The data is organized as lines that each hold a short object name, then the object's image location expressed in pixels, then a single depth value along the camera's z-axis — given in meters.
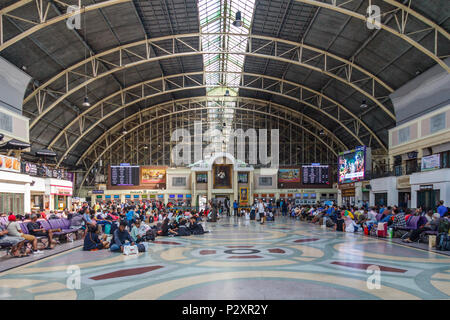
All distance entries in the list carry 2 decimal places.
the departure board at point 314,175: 40.88
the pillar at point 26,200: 23.25
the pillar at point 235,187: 40.75
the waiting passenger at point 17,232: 10.02
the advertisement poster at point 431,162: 21.05
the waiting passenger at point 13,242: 9.54
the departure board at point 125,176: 39.81
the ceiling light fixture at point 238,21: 18.78
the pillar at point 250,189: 41.09
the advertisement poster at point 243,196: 41.28
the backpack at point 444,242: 10.86
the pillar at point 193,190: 40.94
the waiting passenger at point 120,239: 10.83
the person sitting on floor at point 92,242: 11.41
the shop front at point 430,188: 20.10
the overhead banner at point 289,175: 43.56
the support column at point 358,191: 34.72
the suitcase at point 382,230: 14.94
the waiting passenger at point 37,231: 11.27
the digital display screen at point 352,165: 28.45
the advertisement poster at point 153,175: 42.56
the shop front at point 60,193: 29.72
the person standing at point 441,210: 14.13
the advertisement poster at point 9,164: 20.17
